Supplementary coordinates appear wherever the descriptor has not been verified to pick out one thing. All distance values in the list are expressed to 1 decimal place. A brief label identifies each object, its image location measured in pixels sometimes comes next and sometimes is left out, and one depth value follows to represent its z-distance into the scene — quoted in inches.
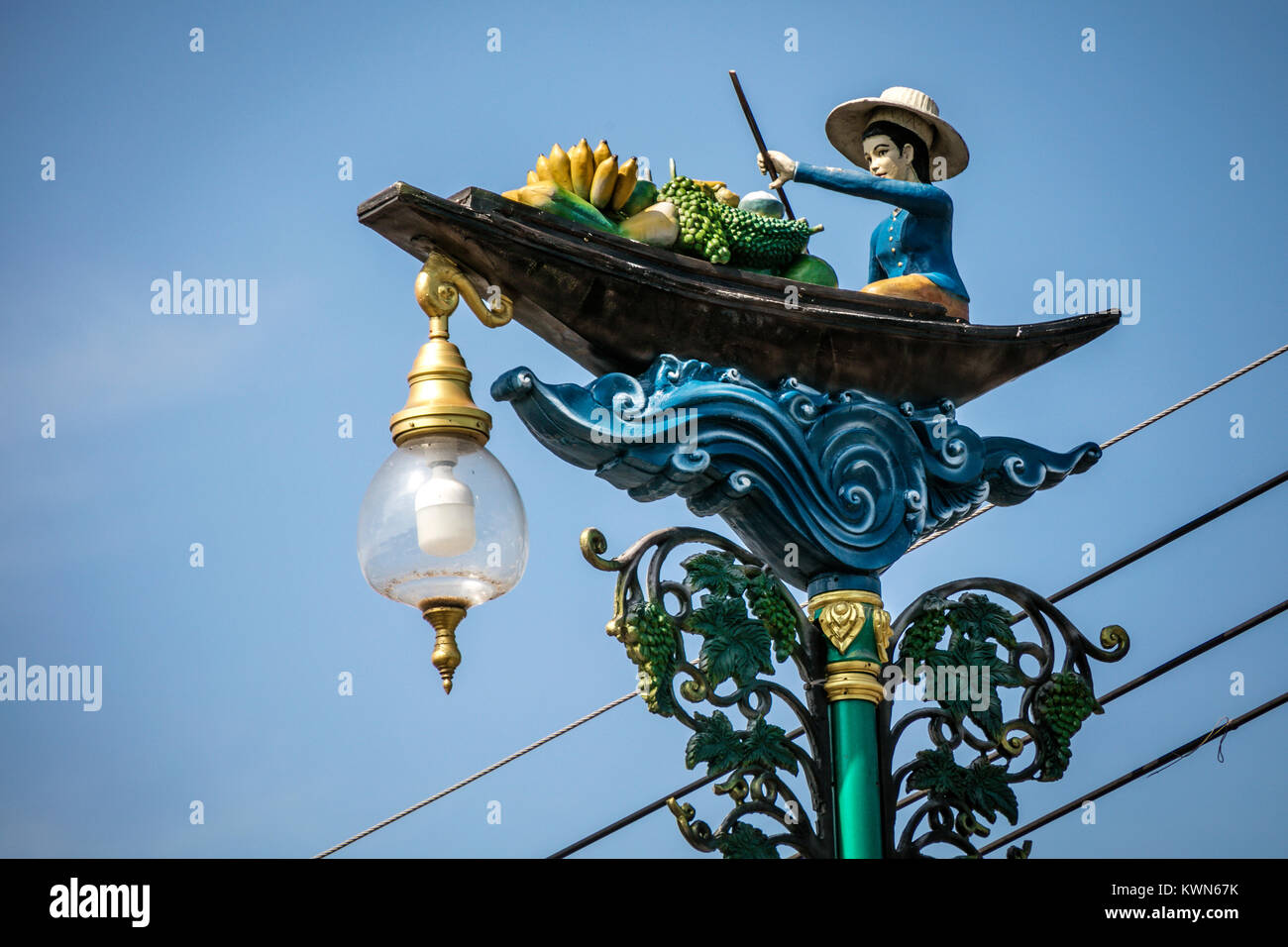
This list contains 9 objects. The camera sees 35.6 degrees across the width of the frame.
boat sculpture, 262.4
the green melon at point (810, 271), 297.3
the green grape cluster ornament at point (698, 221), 286.2
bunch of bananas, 279.0
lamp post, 261.4
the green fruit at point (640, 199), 284.8
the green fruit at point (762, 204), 299.1
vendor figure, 306.3
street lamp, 238.7
